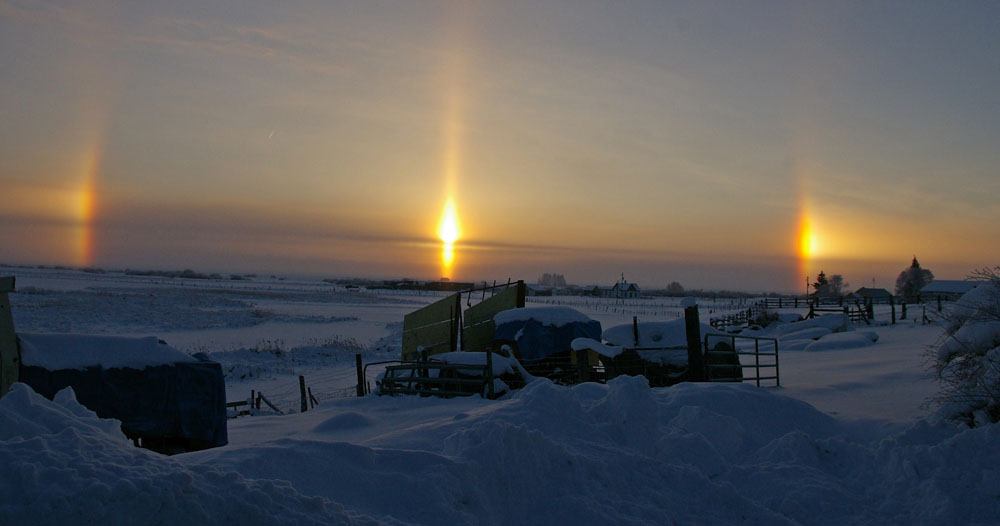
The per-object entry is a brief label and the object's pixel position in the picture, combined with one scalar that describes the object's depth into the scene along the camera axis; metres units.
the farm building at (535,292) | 170.26
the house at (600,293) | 164.25
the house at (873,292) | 102.57
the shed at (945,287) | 96.31
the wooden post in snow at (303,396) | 19.30
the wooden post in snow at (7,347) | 9.54
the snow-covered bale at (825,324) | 38.38
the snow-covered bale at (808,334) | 35.94
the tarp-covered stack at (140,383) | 10.16
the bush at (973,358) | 8.95
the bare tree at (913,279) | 115.19
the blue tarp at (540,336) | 22.52
